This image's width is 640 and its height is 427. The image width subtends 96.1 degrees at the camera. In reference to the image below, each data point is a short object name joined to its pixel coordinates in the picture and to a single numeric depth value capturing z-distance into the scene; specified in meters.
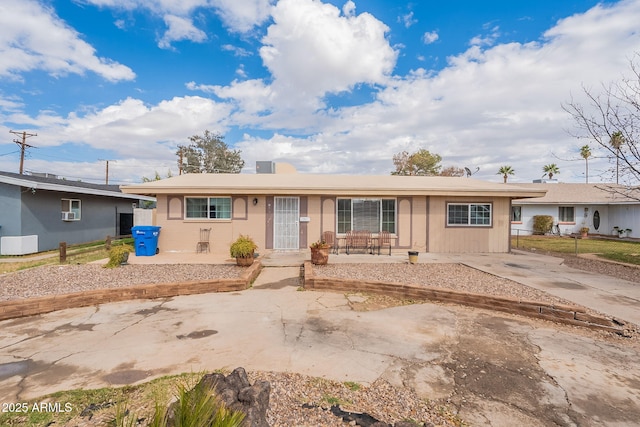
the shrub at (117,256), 8.34
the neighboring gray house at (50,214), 11.00
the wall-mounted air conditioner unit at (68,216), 13.22
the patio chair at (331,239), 11.41
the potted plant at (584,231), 20.05
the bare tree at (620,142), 9.90
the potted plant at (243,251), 8.37
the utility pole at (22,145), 26.31
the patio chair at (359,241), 11.34
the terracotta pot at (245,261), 8.54
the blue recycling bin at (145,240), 10.29
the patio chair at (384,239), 11.50
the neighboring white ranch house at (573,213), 20.67
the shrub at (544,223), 20.66
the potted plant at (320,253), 8.60
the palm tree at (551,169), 37.06
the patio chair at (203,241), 11.23
